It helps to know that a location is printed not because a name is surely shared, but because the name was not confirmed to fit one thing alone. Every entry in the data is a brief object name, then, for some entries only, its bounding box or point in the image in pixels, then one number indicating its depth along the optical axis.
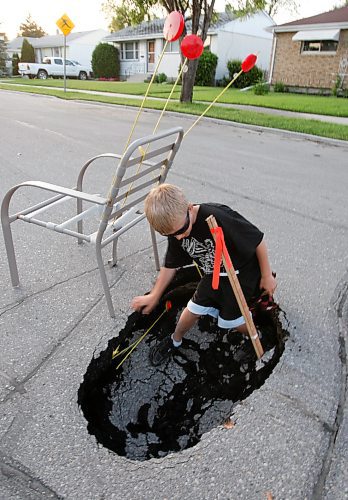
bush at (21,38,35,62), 44.28
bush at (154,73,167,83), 29.78
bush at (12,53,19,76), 43.25
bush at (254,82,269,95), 19.62
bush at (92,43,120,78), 36.12
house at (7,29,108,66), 46.38
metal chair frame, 2.33
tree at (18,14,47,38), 82.44
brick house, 20.67
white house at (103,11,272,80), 29.72
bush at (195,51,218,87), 26.45
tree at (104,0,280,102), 12.20
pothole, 2.09
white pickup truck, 35.68
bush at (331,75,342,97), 19.84
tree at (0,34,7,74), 46.72
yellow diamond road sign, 16.48
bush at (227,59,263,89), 26.08
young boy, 1.92
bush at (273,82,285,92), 22.55
